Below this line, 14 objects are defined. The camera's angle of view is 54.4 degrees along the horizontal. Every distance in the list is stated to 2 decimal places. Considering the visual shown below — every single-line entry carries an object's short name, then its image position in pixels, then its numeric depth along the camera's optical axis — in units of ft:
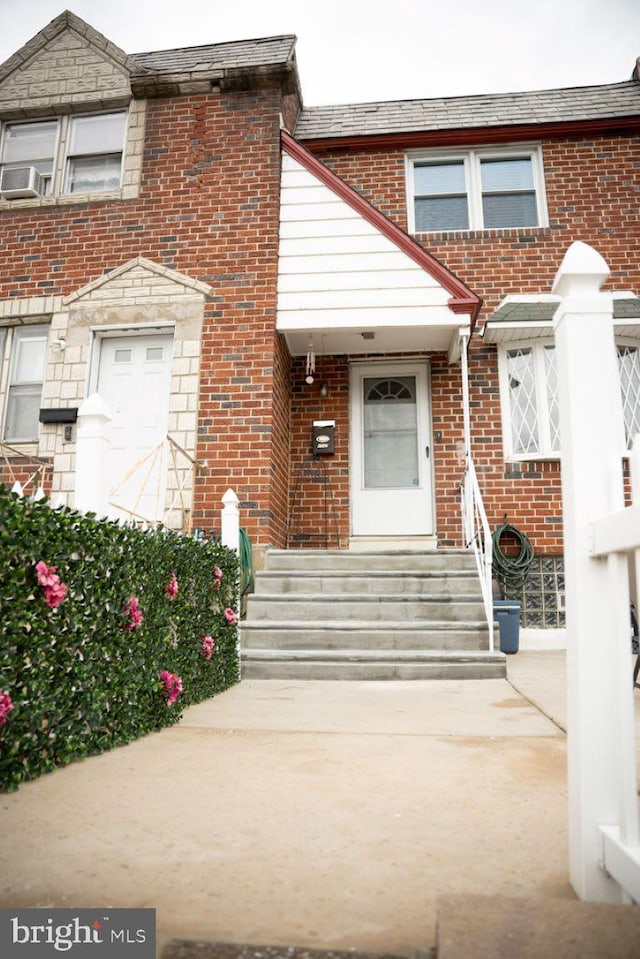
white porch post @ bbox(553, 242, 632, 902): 4.81
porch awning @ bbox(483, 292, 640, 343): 24.77
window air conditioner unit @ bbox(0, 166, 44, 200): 25.93
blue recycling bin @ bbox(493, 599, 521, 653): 21.97
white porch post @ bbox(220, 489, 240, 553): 18.60
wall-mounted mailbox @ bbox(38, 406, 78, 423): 23.67
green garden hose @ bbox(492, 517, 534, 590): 24.17
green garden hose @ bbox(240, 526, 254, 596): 20.35
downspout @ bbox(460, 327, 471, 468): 23.08
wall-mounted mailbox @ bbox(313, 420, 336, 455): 26.21
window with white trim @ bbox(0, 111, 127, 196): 26.35
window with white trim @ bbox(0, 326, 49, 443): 24.90
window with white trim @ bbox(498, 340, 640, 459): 25.38
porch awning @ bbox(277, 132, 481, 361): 23.16
